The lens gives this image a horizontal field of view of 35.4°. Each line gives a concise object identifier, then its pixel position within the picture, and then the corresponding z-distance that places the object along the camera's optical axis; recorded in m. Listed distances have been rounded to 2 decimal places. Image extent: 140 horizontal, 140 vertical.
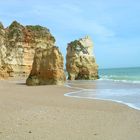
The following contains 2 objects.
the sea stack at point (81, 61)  37.30
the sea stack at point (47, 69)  21.96
